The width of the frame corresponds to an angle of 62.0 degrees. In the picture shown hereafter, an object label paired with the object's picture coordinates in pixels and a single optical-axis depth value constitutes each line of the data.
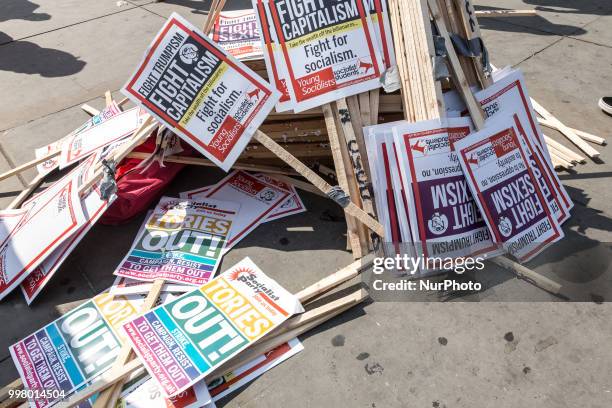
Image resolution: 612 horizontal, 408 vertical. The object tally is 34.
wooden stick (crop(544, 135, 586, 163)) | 4.07
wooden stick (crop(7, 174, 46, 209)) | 4.09
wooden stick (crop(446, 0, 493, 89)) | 3.40
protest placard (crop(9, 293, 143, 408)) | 2.79
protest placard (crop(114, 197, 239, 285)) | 3.39
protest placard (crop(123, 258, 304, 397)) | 2.69
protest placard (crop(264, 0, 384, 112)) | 3.27
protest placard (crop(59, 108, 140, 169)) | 4.19
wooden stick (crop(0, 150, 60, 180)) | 4.33
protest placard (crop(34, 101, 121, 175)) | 4.46
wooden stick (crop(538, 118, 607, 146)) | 4.28
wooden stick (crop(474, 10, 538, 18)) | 5.74
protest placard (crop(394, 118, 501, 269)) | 3.17
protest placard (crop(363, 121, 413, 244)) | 3.20
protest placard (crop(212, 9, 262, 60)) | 3.61
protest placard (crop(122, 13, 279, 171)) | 3.18
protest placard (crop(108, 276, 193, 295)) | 3.27
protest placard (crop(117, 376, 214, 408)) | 2.62
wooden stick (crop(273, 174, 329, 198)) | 3.90
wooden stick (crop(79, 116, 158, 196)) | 3.56
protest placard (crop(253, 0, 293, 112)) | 3.25
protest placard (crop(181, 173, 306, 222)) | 3.84
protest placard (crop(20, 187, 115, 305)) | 3.32
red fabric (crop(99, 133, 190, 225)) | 3.75
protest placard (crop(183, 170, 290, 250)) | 3.78
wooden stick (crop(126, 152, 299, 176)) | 3.97
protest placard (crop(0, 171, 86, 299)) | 3.36
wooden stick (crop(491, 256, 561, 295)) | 3.05
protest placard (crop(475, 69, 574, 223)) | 3.41
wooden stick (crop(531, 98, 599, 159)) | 4.15
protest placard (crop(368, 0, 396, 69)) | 3.29
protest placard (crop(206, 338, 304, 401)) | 2.71
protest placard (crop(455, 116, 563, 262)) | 3.18
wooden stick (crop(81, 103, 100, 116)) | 5.13
